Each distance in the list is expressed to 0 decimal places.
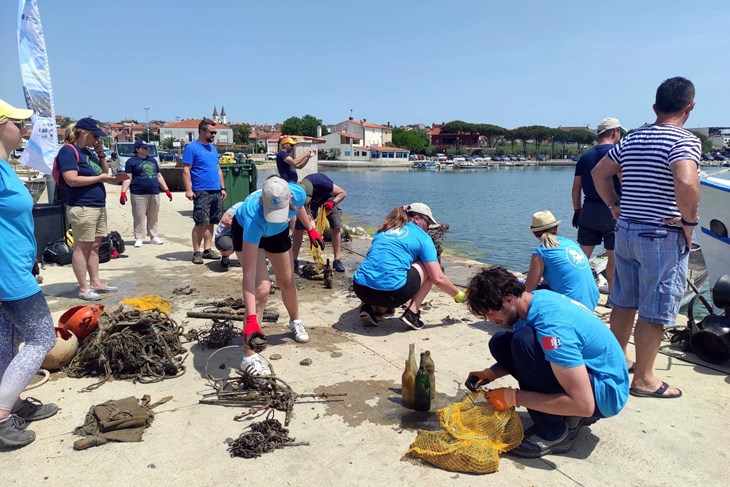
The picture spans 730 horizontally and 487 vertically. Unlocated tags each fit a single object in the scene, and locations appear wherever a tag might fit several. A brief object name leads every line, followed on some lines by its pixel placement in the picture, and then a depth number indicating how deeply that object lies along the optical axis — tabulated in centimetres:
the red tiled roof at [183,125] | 11988
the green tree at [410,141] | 12162
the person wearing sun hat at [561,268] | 393
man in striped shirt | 341
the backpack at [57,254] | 736
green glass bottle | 340
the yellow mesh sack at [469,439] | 277
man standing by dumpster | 762
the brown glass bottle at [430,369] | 347
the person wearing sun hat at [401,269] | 476
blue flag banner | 888
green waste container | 1199
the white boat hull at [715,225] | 607
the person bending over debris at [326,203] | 709
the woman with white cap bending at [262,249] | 375
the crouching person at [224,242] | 721
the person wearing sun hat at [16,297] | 287
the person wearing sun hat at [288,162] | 729
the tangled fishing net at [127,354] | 389
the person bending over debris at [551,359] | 267
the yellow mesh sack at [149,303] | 481
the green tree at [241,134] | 12412
